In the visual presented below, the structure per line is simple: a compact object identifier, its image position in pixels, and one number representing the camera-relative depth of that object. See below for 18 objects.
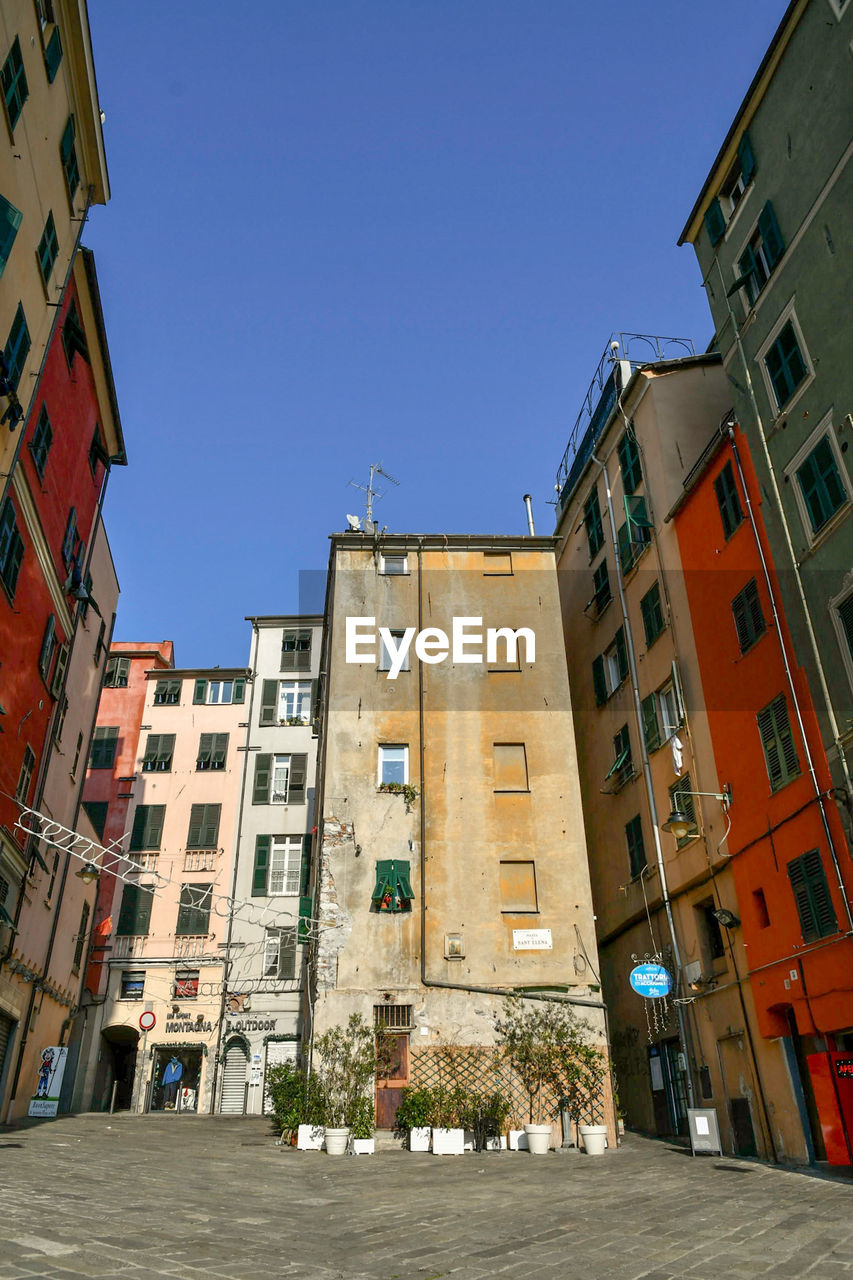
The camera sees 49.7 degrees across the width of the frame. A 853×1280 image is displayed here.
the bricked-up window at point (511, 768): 23.30
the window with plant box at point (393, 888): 21.31
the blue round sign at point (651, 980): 19.00
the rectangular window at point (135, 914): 35.06
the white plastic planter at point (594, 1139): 17.78
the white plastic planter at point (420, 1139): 18.14
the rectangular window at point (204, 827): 36.62
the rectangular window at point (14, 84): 15.43
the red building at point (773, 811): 15.44
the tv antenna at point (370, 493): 29.28
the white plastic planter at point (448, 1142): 17.73
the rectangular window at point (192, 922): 34.94
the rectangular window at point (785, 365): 17.55
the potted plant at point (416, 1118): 18.17
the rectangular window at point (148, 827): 36.91
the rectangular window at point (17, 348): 17.45
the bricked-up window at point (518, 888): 21.69
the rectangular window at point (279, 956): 33.84
